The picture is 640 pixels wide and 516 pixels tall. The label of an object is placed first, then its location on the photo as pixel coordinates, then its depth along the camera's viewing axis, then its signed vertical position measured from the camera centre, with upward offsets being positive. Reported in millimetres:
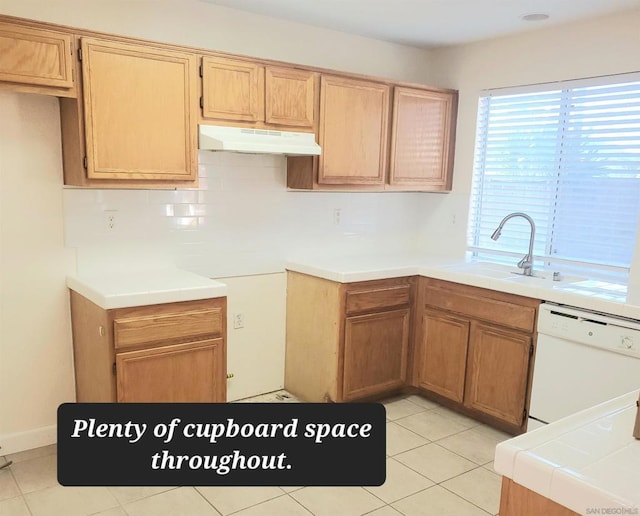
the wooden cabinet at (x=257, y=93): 2848 +436
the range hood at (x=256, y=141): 2797 +177
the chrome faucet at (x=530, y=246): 3408 -394
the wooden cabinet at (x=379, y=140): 3318 +245
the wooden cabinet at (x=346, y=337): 3314 -1002
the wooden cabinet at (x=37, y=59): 2307 +462
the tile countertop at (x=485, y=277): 2721 -565
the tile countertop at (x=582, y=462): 1001 -548
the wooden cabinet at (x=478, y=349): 3045 -998
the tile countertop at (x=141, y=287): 2514 -560
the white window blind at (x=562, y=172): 3158 +70
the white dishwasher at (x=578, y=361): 2602 -875
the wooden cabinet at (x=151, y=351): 2535 -872
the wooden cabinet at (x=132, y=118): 2531 +246
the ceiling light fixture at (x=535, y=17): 3123 +950
